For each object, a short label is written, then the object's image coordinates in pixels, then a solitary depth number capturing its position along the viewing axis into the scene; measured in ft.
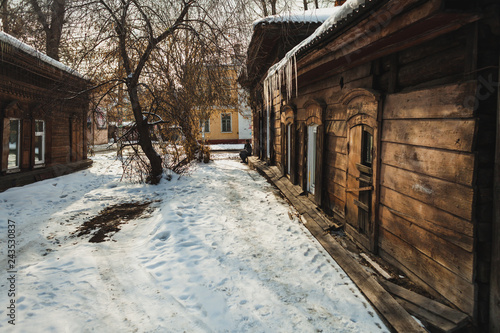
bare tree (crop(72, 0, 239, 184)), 23.27
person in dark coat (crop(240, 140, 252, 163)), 51.73
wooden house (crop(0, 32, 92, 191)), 23.90
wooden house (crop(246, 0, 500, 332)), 7.52
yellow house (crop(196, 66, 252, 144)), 91.45
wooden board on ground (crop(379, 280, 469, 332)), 7.63
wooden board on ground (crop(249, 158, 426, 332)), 8.14
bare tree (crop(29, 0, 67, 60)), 20.81
